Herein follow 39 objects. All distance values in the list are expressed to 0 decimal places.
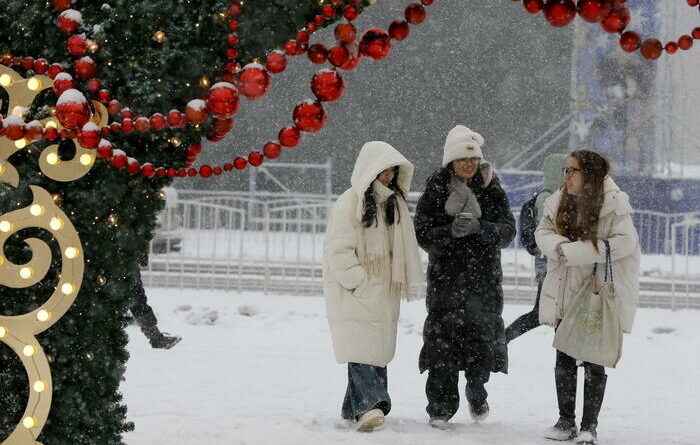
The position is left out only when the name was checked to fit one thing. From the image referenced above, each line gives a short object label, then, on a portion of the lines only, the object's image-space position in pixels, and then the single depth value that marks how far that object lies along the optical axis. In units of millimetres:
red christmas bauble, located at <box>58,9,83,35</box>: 5105
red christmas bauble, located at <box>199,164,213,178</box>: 5066
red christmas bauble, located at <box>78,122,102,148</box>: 4754
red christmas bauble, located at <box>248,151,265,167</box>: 5004
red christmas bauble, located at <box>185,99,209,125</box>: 4750
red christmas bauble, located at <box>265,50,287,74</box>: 4607
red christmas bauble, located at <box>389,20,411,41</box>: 4422
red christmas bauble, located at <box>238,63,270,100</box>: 4562
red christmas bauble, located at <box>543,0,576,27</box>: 3977
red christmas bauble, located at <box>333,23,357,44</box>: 4473
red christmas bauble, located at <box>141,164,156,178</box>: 5133
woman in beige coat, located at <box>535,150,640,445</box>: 10352
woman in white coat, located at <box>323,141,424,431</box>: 10680
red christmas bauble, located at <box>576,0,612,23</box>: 3924
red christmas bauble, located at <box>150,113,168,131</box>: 4781
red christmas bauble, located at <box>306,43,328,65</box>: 4555
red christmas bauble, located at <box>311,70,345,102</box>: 4402
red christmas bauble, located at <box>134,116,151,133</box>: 4789
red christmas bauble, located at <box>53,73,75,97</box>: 4895
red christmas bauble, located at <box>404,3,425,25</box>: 4453
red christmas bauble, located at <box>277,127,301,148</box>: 4629
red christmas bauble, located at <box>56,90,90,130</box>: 4660
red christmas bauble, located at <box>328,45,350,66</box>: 4434
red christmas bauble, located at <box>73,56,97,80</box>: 5082
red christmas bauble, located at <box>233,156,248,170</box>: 5199
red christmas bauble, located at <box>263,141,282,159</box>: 4809
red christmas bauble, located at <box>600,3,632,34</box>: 4023
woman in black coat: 11078
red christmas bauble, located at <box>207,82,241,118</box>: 4594
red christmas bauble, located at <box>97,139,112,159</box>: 4875
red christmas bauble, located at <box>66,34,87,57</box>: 5059
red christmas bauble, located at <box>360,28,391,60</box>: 4410
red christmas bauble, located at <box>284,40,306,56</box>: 4727
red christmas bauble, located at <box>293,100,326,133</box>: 4496
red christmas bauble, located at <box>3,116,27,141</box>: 4879
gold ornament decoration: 5137
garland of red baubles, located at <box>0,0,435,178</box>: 4449
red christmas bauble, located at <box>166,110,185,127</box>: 4812
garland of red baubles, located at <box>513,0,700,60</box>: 3943
